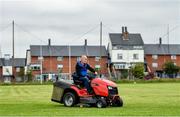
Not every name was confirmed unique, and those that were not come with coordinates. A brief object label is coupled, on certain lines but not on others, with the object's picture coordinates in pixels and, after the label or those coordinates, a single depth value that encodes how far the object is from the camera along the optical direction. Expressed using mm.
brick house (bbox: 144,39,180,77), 148500
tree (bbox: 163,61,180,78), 139125
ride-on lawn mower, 22922
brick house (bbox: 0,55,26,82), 148000
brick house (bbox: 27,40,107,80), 144462
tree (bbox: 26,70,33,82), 133750
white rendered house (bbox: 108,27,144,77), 144750
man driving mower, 22933
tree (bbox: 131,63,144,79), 127825
